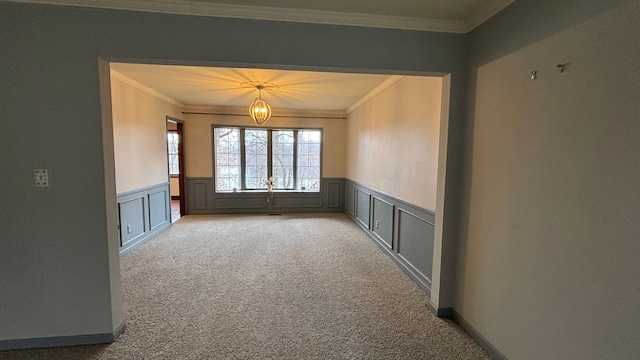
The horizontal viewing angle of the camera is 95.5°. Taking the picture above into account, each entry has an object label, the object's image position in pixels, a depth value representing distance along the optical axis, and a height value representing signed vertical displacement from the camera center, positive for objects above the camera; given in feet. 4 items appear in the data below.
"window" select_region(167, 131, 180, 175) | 28.09 +0.25
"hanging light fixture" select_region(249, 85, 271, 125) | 15.28 +2.30
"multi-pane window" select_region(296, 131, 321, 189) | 23.09 -0.43
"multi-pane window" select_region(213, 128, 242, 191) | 22.00 -0.36
